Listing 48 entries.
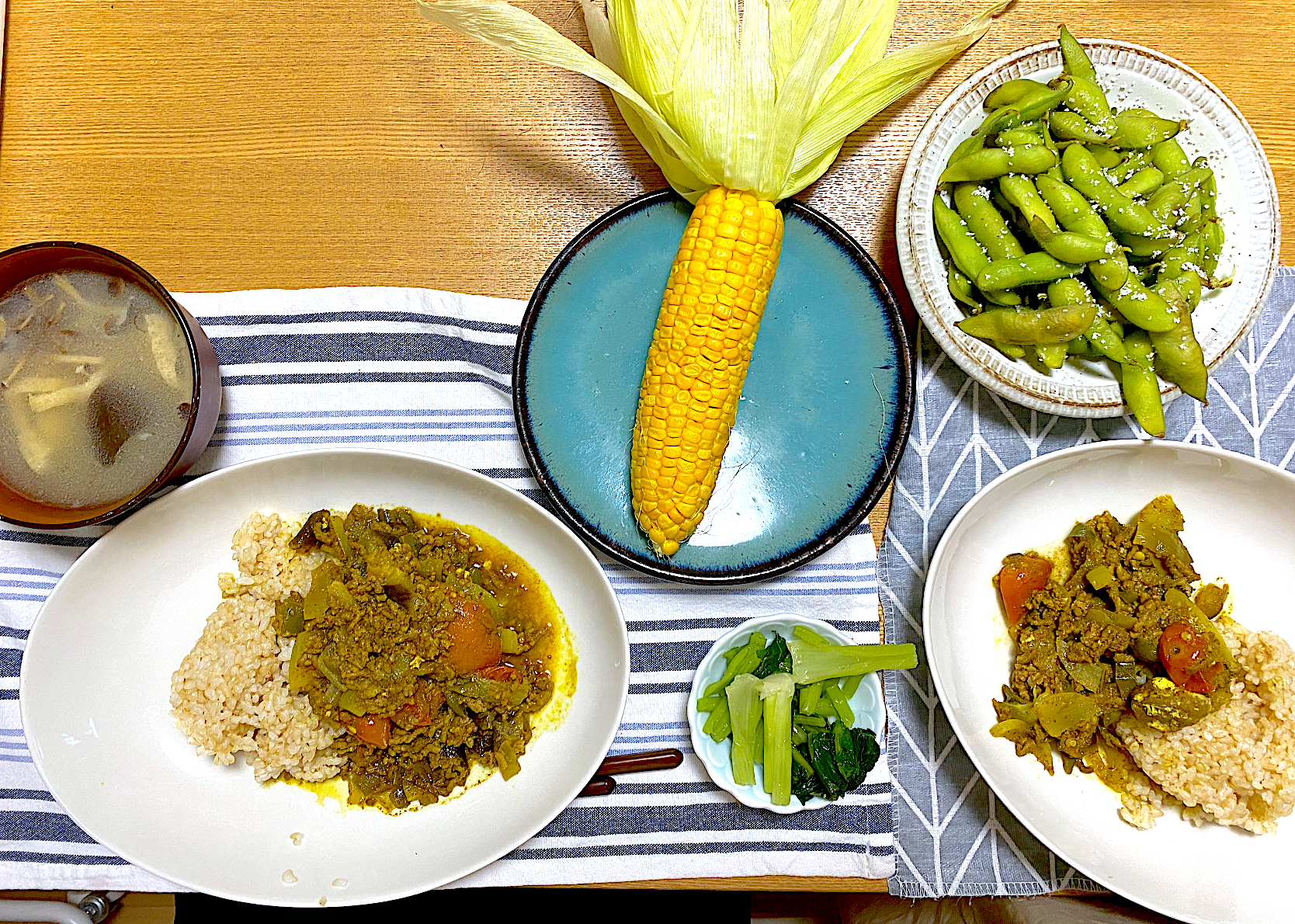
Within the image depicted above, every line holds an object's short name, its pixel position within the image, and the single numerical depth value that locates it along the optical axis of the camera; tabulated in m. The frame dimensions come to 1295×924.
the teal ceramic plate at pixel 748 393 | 0.44
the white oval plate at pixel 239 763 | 0.44
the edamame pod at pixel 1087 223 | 0.41
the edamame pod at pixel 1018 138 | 0.41
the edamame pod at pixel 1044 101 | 0.41
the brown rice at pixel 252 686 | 0.44
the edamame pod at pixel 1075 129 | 0.42
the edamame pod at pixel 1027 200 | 0.41
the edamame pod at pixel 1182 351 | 0.41
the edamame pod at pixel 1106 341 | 0.42
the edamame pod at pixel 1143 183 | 0.41
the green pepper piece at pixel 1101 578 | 0.45
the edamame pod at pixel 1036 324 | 0.41
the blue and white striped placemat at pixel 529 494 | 0.46
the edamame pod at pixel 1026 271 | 0.41
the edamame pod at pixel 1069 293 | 0.41
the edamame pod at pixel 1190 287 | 0.41
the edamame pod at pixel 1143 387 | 0.42
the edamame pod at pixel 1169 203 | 0.41
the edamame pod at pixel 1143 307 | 0.41
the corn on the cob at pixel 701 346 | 0.41
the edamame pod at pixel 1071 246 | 0.40
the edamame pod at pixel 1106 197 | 0.41
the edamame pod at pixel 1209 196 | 0.42
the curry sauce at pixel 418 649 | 0.43
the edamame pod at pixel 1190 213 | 0.41
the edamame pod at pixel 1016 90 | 0.42
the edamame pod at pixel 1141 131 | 0.42
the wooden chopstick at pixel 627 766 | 0.46
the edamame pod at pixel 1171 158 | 0.42
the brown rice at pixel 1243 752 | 0.43
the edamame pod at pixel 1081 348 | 0.43
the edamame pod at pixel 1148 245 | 0.41
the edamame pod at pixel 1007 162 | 0.41
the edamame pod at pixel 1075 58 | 0.42
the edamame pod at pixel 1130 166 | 0.42
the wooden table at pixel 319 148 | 0.47
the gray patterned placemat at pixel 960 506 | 0.46
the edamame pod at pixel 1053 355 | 0.42
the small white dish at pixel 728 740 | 0.44
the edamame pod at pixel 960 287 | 0.43
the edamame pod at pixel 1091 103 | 0.42
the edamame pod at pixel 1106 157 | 0.42
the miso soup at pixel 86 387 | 0.42
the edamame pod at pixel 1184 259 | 0.42
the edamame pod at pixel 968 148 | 0.42
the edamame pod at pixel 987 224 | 0.42
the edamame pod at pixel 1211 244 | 0.42
